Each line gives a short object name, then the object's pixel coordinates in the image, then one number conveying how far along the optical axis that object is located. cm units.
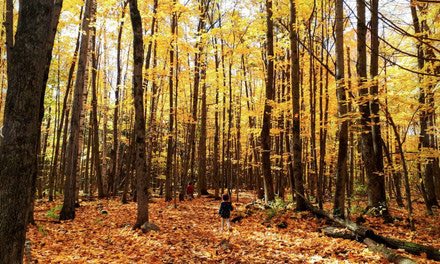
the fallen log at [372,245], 528
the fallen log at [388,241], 583
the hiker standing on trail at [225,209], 906
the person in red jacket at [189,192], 1685
